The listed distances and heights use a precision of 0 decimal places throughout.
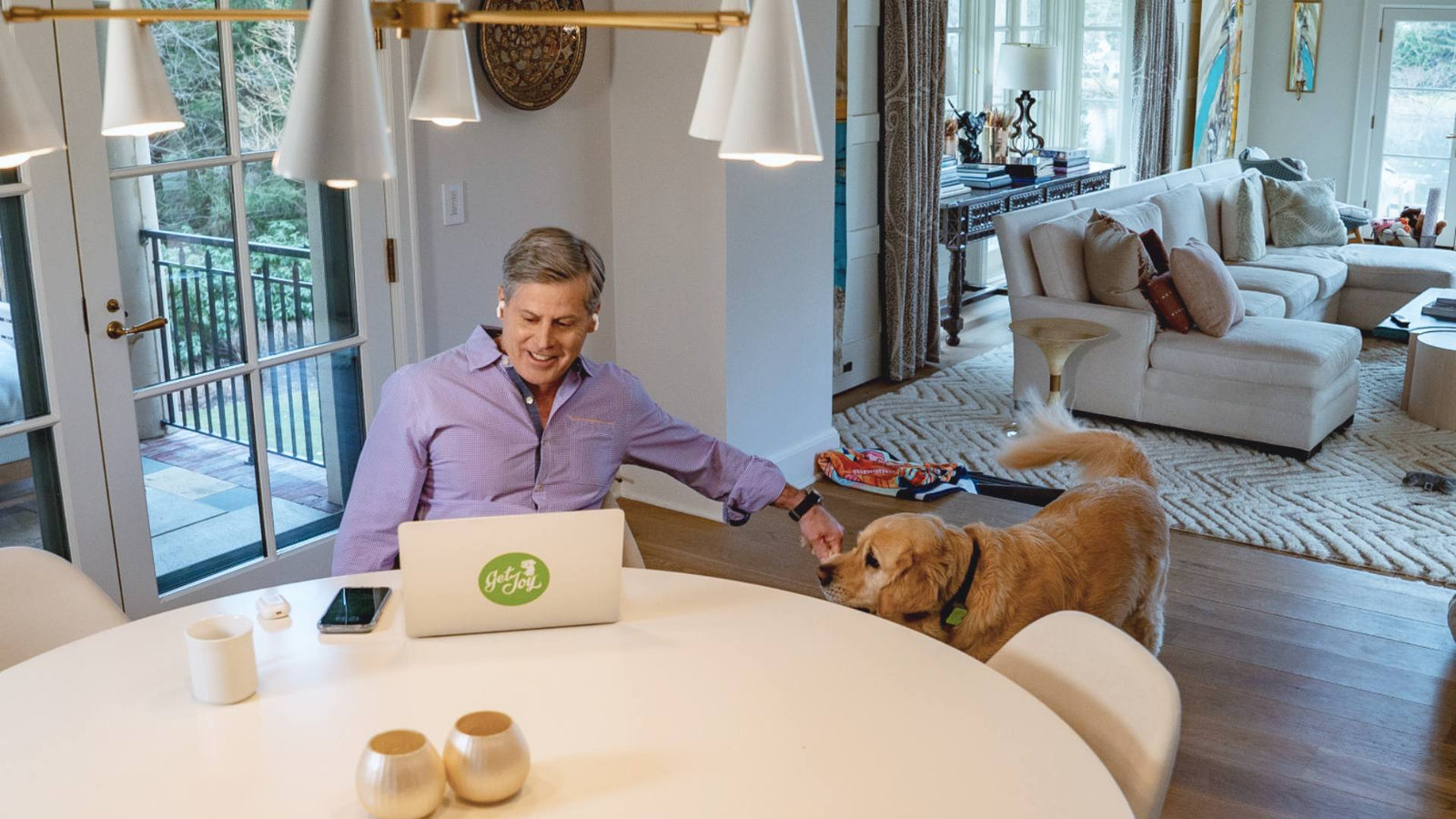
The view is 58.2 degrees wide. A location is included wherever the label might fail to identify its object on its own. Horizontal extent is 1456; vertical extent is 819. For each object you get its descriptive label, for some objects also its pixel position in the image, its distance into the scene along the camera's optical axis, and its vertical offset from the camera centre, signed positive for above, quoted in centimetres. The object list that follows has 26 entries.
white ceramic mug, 158 -66
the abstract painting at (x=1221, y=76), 912 +10
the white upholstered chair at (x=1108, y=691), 157 -74
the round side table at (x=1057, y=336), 504 -91
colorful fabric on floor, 445 -128
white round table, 142 -73
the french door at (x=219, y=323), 288 -51
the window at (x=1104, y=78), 861 +10
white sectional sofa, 487 -101
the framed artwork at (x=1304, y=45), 958 +32
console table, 625 -55
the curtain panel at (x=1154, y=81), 817 +7
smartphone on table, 181 -70
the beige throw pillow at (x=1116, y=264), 515 -66
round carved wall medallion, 361 +12
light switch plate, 361 -27
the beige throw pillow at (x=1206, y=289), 507 -75
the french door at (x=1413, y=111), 923 -16
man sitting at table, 225 -55
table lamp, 712 +15
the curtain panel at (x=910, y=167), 565 -31
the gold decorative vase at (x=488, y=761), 137 -67
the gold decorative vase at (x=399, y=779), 133 -67
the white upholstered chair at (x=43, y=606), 197 -73
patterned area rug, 405 -134
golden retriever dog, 245 -90
